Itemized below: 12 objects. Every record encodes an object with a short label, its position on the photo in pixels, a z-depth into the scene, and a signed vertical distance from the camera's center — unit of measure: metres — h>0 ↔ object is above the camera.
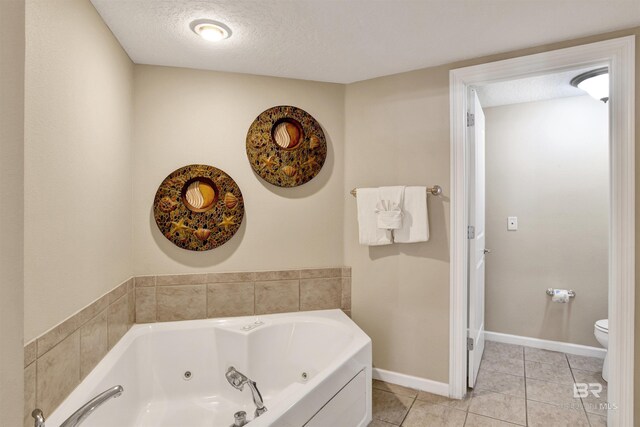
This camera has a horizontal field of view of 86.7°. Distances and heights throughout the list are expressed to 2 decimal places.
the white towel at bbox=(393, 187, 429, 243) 2.23 +0.00
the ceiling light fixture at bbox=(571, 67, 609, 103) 2.33 +0.97
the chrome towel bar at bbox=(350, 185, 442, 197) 2.19 +0.18
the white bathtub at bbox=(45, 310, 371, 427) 1.67 -0.87
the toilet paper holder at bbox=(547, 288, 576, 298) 2.91 -0.65
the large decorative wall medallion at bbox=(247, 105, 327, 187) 2.35 +0.50
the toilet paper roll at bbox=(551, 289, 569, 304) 2.90 -0.67
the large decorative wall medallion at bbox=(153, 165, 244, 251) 2.20 +0.07
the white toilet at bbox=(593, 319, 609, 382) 2.41 -0.85
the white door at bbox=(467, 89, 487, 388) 2.27 -0.07
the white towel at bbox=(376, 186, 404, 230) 2.24 +0.07
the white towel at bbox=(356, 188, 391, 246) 2.34 -0.03
